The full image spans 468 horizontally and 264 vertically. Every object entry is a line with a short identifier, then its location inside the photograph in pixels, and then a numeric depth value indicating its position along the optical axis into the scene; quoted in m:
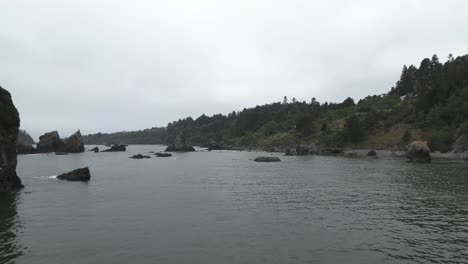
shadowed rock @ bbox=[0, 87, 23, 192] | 56.12
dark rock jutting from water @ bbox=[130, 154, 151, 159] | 148.27
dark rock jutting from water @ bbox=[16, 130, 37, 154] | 189.04
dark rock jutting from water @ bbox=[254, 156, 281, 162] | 124.44
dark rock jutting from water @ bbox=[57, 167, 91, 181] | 70.81
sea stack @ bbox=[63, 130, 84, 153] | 199.00
